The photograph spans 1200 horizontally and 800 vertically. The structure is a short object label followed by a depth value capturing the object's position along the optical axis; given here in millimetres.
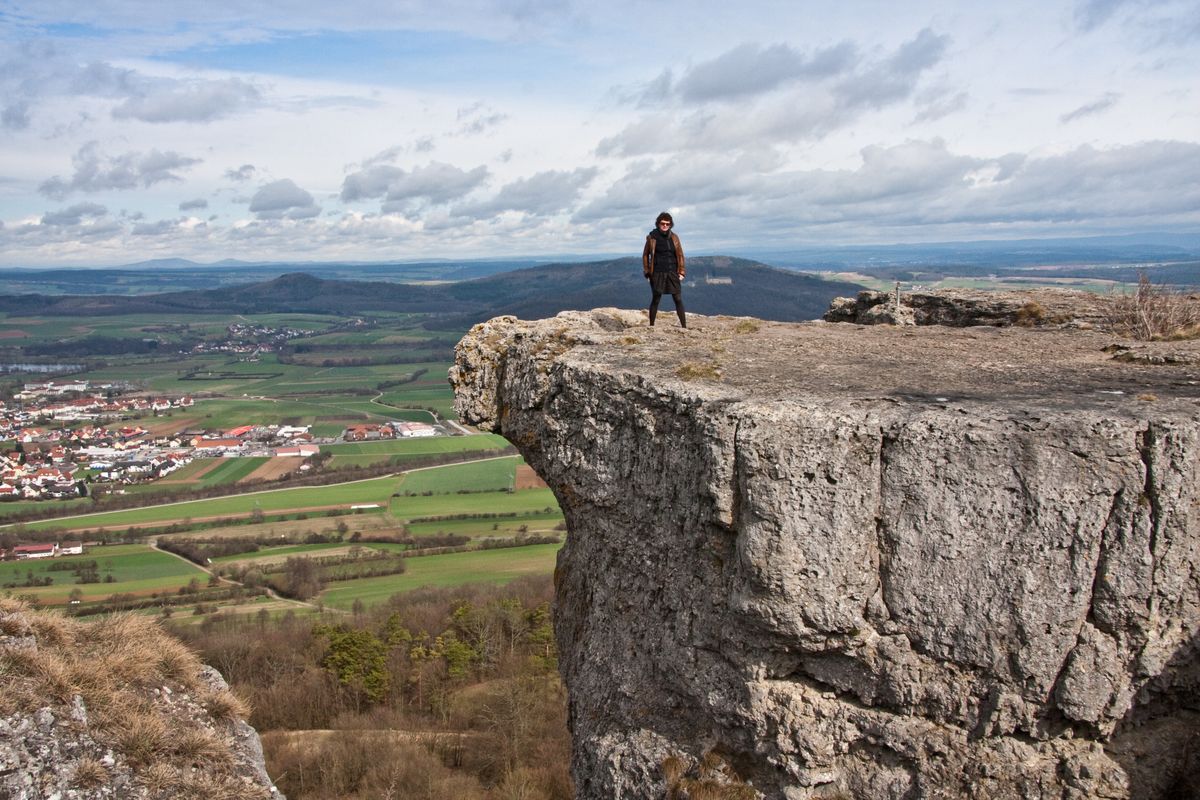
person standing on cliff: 12820
